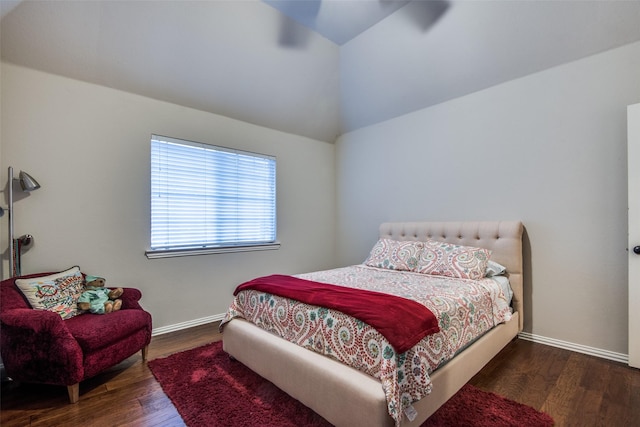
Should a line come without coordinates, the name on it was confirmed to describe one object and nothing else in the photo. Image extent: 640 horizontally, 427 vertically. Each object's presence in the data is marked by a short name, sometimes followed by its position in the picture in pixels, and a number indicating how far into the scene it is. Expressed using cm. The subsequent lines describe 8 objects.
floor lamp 231
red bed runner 153
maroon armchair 188
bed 151
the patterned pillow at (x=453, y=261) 271
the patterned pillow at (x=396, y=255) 318
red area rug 172
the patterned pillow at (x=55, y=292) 216
